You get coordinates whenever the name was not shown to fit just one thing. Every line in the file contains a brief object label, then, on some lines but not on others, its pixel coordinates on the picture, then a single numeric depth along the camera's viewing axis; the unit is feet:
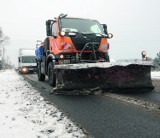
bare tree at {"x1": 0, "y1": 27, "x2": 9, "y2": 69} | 191.94
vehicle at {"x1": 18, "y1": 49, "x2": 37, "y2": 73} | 80.48
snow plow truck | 22.26
